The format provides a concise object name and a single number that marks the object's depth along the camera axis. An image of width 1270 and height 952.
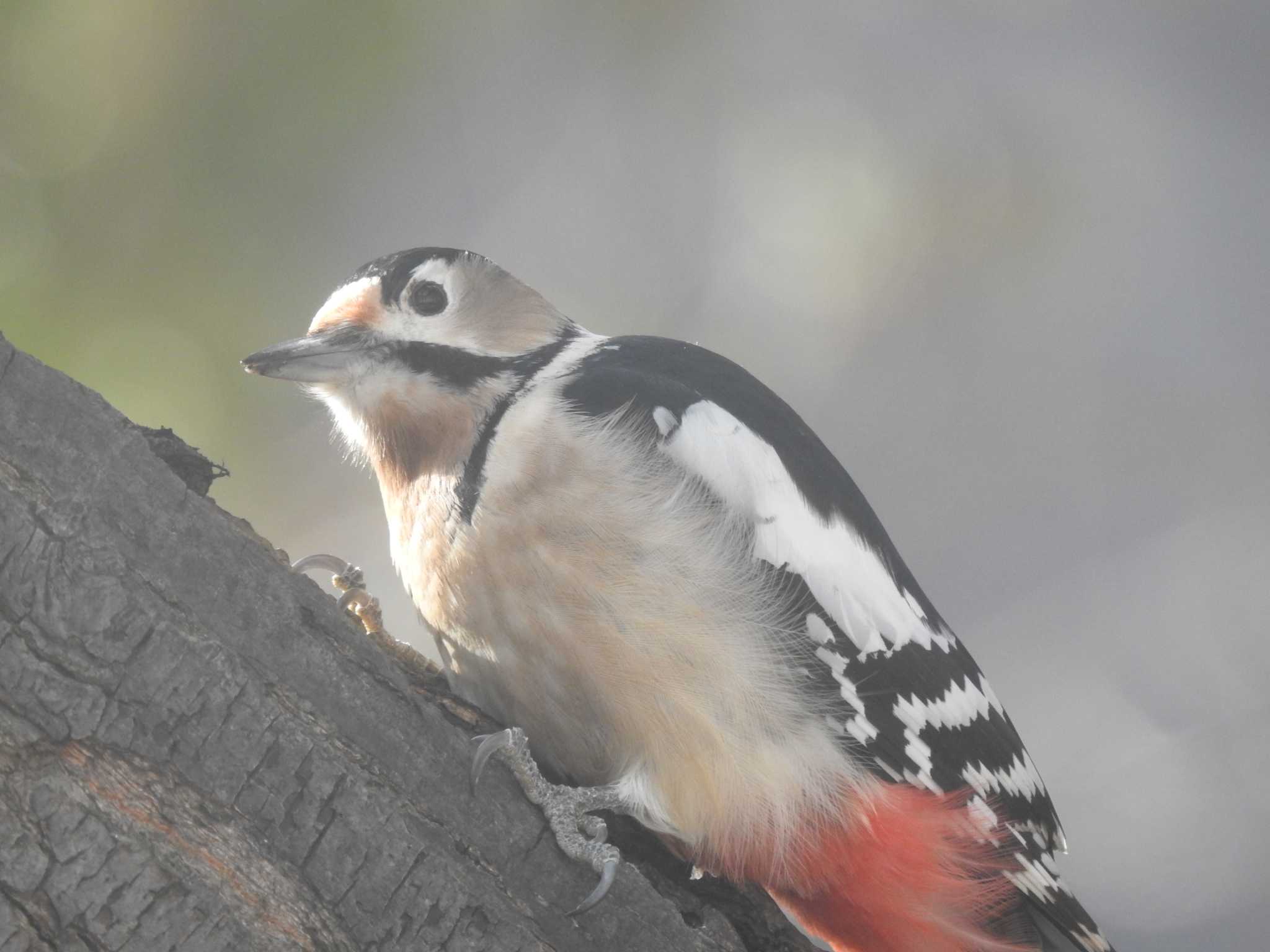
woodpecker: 3.96
